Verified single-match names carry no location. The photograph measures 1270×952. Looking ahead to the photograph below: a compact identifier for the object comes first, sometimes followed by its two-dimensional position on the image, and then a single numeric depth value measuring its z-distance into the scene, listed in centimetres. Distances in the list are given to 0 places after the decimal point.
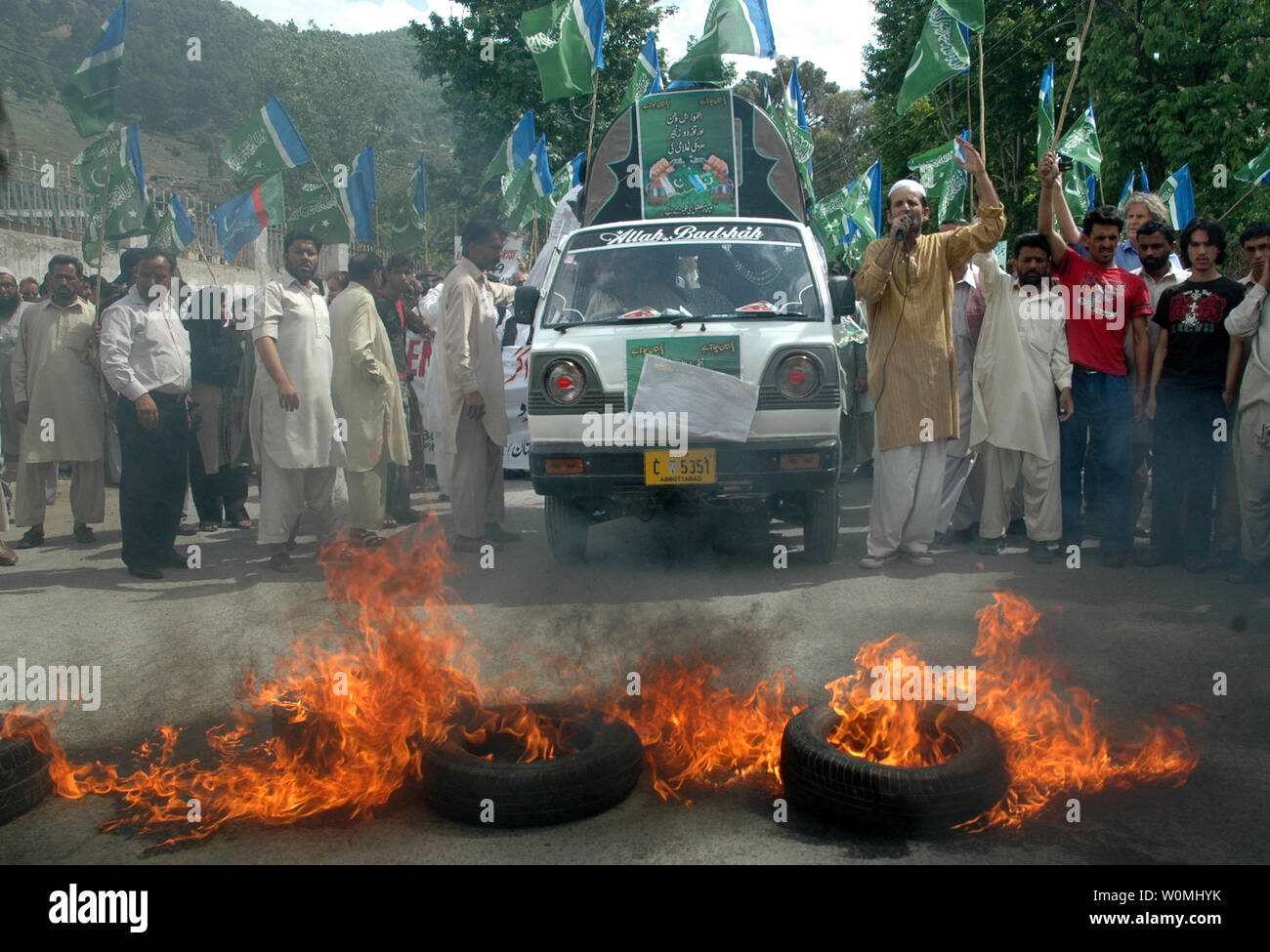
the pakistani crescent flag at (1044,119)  937
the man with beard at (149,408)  656
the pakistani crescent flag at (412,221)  1395
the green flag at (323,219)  1055
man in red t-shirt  633
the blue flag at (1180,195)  1130
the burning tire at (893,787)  291
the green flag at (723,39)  1023
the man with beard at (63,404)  771
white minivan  606
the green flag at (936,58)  770
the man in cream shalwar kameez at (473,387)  721
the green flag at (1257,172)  1020
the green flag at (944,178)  1149
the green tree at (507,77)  2227
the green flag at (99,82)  805
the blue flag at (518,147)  1350
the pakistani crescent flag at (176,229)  1355
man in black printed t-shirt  611
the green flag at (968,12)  746
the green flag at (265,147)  957
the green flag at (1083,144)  1077
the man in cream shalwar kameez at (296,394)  668
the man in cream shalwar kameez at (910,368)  613
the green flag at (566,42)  1092
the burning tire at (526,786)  301
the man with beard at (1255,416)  578
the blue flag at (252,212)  1080
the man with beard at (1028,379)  646
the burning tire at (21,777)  314
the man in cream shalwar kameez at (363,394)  716
